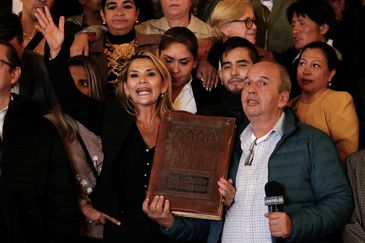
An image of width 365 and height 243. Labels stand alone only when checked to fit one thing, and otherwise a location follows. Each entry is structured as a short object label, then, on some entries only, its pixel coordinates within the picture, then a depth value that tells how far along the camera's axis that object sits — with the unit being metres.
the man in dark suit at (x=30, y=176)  6.72
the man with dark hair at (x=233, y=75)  7.23
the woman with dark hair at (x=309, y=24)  8.81
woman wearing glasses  8.42
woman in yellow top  7.47
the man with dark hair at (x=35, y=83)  7.23
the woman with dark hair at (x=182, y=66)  7.66
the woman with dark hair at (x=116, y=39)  8.25
